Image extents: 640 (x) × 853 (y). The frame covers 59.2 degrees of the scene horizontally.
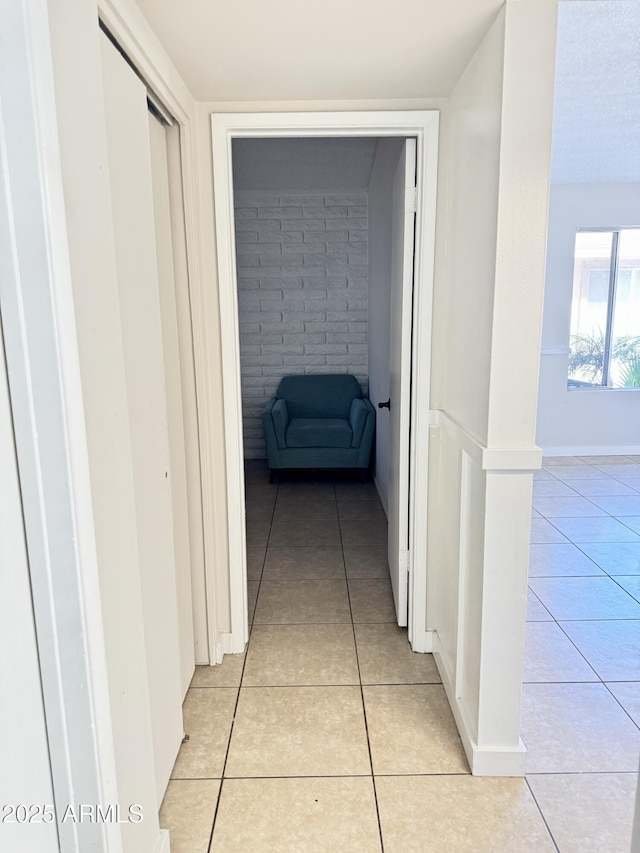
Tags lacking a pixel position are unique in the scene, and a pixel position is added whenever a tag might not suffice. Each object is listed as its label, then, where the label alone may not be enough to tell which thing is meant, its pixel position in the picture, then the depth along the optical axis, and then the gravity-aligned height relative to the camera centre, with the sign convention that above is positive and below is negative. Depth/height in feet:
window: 16.92 +0.25
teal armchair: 14.40 -3.00
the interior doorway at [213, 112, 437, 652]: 6.53 +0.07
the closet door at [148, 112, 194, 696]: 5.79 -0.64
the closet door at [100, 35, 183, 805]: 4.17 -0.50
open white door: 6.94 -0.55
